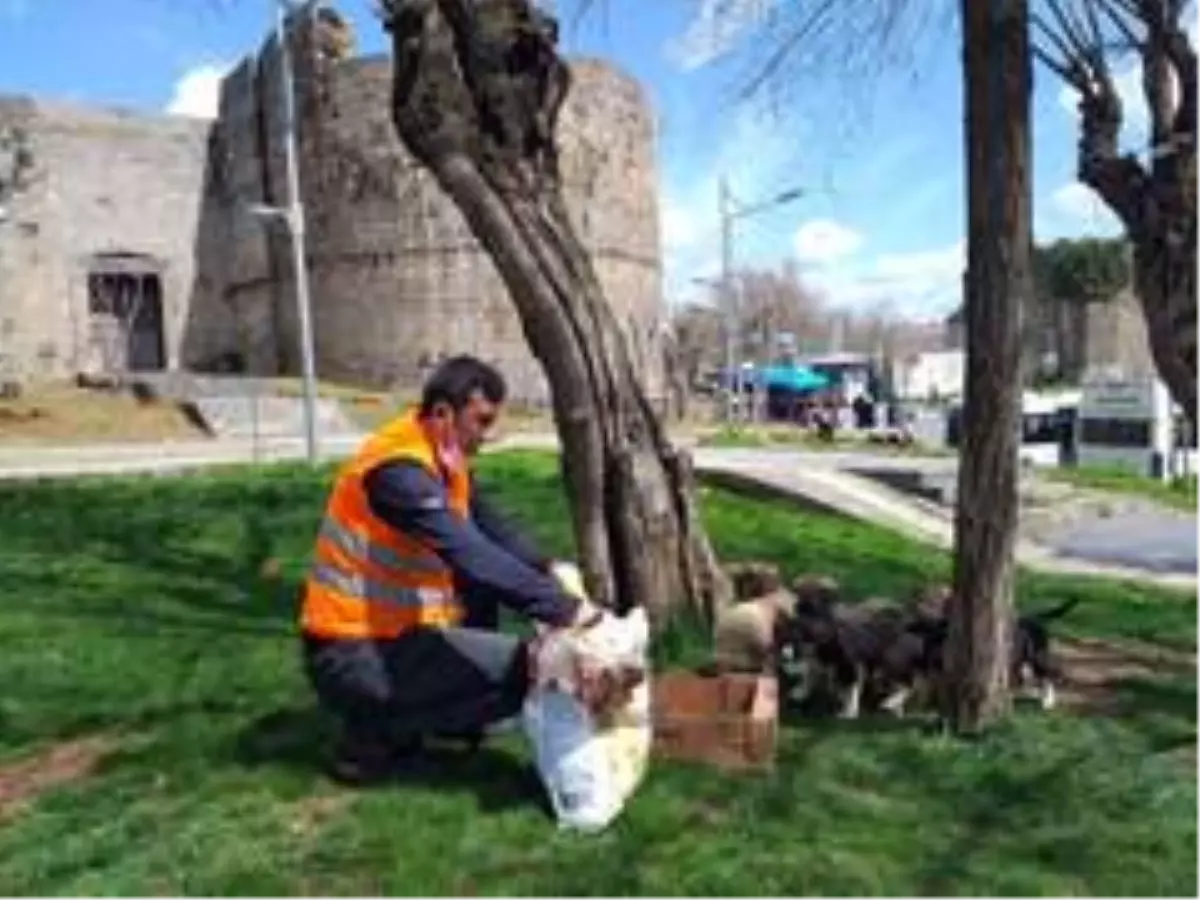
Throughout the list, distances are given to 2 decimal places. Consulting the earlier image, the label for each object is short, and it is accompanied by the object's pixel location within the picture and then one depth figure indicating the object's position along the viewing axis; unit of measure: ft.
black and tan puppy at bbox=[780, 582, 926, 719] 22.44
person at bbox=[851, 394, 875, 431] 181.06
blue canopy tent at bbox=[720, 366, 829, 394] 207.51
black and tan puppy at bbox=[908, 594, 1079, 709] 22.50
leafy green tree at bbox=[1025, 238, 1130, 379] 273.13
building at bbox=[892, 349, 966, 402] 304.50
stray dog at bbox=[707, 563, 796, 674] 23.09
